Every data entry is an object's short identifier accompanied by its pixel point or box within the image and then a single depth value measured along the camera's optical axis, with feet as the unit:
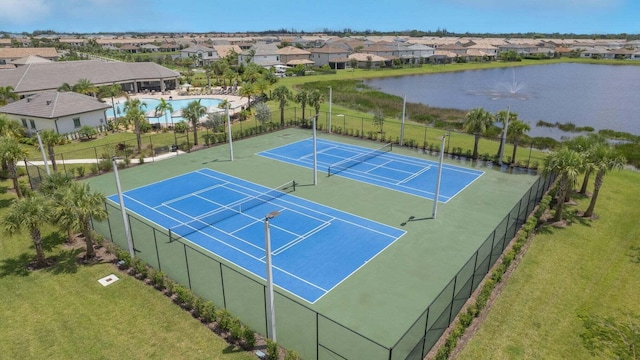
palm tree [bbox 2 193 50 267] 56.54
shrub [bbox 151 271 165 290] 55.67
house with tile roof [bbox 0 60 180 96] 174.91
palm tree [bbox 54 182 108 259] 58.39
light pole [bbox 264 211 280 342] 41.07
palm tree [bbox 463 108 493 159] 109.70
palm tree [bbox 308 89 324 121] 147.33
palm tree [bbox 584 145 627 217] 73.31
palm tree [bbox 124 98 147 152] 115.65
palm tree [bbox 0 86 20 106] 155.84
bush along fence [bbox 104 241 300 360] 45.19
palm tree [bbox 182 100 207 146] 120.16
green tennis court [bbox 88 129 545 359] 47.09
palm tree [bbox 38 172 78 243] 58.44
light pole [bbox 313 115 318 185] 89.56
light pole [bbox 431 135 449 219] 73.33
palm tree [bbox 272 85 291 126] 144.46
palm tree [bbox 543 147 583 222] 71.77
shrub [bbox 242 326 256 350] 45.21
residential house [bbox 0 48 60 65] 298.84
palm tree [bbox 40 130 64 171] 90.99
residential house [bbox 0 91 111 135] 128.16
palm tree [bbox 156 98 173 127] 134.00
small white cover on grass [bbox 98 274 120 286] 57.31
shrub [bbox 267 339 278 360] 43.06
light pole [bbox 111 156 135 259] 58.91
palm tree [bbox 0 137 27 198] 77.71
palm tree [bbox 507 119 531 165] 106.22
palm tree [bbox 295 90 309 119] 146.27
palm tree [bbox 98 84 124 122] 175.69
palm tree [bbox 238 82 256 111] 167.88
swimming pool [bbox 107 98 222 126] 148.90
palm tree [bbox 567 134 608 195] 74.29
